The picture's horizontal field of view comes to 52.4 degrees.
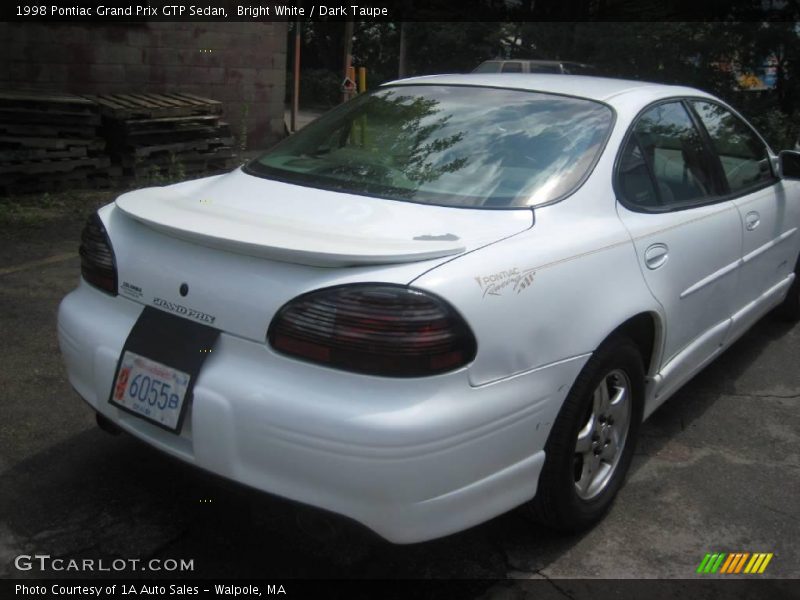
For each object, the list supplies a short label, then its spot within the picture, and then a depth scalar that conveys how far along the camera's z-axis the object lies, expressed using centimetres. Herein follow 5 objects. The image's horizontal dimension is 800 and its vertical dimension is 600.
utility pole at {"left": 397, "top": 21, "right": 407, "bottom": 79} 2411
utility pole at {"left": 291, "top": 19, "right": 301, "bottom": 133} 1374
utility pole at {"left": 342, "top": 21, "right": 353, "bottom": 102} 1425
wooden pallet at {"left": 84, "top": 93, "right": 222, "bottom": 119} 804
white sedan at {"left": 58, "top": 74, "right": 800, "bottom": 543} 213
